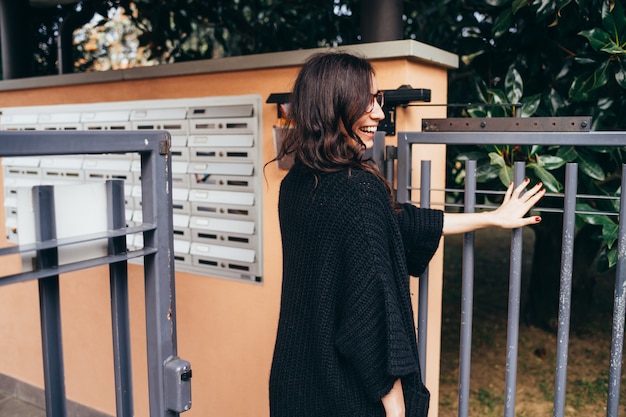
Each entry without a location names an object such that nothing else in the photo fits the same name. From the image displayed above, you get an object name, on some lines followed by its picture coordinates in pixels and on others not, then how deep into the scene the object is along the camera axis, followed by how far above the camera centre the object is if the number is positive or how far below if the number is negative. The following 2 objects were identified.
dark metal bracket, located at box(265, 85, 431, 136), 2.32 +0.21
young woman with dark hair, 1.72 -0.36
